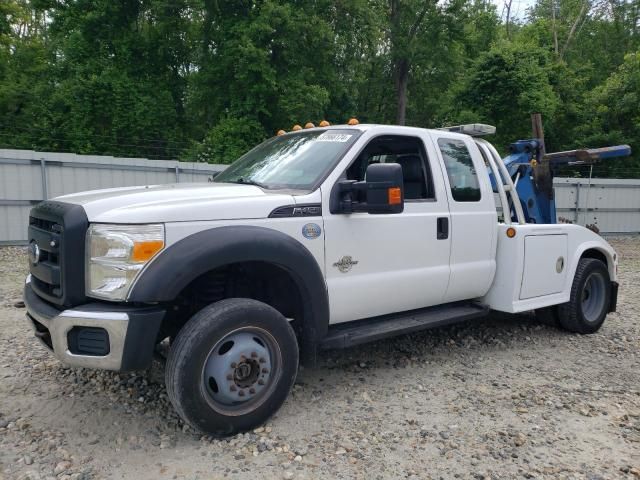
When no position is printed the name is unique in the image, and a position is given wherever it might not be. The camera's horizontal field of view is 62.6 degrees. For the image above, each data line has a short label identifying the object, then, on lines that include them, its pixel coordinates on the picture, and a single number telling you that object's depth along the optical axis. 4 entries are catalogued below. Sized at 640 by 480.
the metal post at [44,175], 11.12
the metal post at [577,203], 16.60
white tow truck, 3.02
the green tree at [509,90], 20.53
